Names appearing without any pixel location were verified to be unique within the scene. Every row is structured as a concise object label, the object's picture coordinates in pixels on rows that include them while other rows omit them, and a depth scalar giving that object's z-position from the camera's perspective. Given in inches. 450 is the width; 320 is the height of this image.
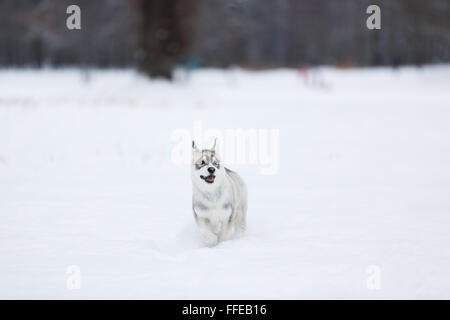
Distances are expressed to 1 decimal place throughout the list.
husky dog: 233.1
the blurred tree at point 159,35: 992.9
